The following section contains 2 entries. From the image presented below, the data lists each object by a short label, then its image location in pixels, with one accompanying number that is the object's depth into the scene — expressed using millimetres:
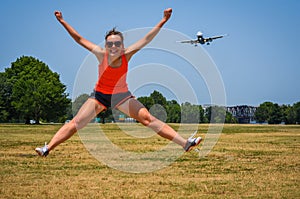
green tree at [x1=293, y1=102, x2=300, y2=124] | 169138
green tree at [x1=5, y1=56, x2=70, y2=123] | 86000
